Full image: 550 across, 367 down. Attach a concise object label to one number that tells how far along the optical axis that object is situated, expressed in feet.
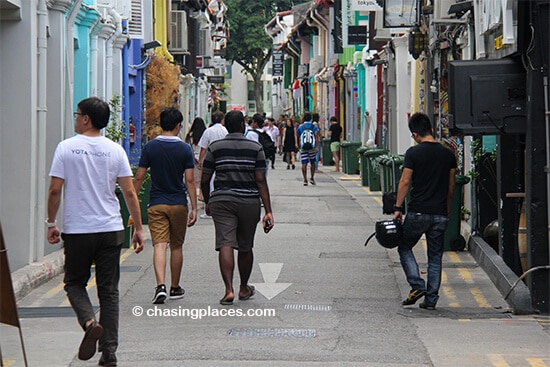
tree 283.18
